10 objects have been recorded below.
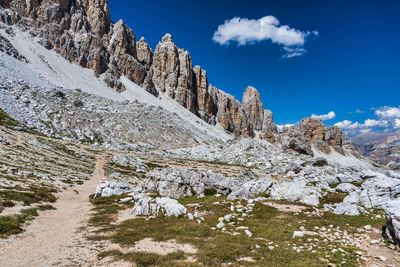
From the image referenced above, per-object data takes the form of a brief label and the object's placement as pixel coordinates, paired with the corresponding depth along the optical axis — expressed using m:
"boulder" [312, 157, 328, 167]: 75.04
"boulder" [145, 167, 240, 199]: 33.31
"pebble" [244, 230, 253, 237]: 17.06
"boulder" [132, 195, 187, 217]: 23.06
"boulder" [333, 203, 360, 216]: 21.08
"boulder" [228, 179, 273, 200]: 30.86
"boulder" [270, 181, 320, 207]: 26.70
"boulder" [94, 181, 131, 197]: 33.88
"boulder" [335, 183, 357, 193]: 33.00
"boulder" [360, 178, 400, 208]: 24.03
